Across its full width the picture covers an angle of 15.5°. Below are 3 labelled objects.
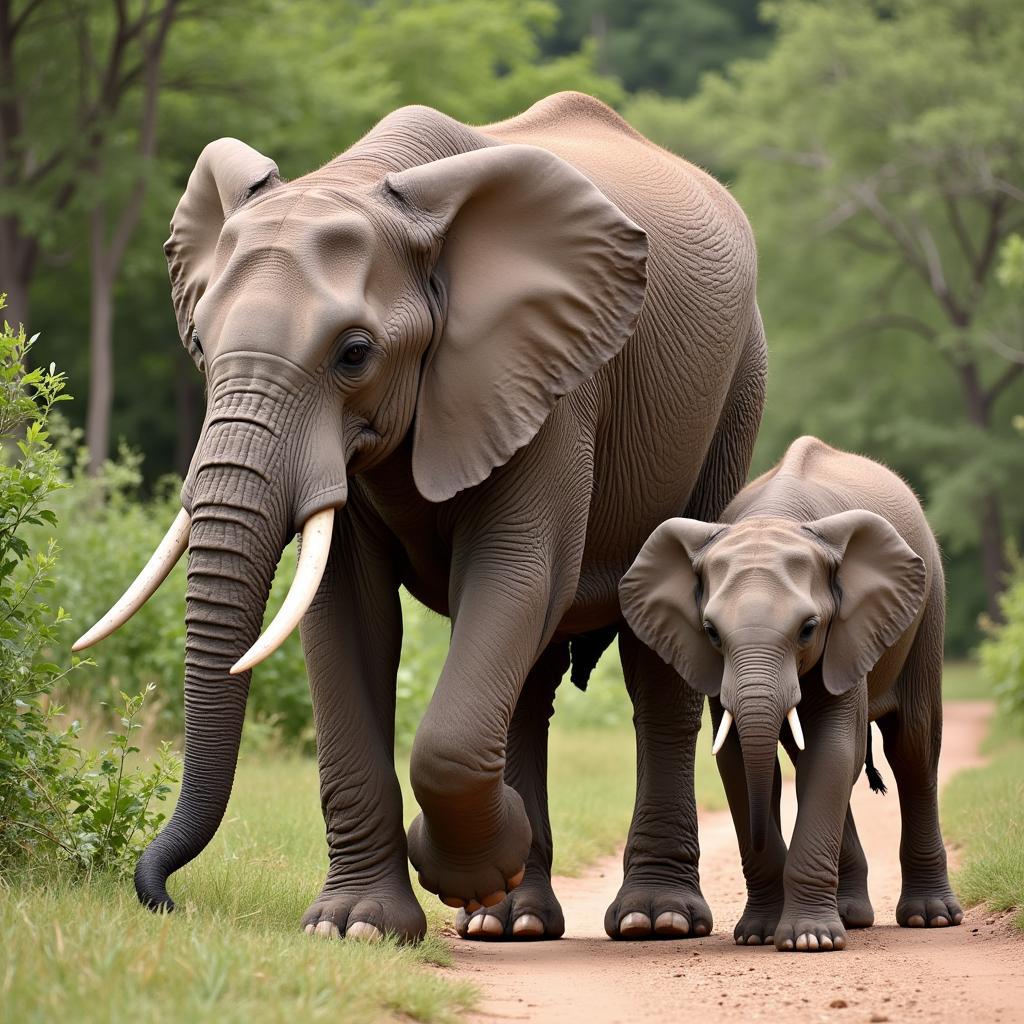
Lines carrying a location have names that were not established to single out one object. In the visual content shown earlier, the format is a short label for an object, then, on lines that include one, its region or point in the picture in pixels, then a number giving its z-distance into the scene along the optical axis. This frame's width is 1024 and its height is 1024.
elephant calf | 14.66
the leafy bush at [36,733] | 13.66
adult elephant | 11.66
